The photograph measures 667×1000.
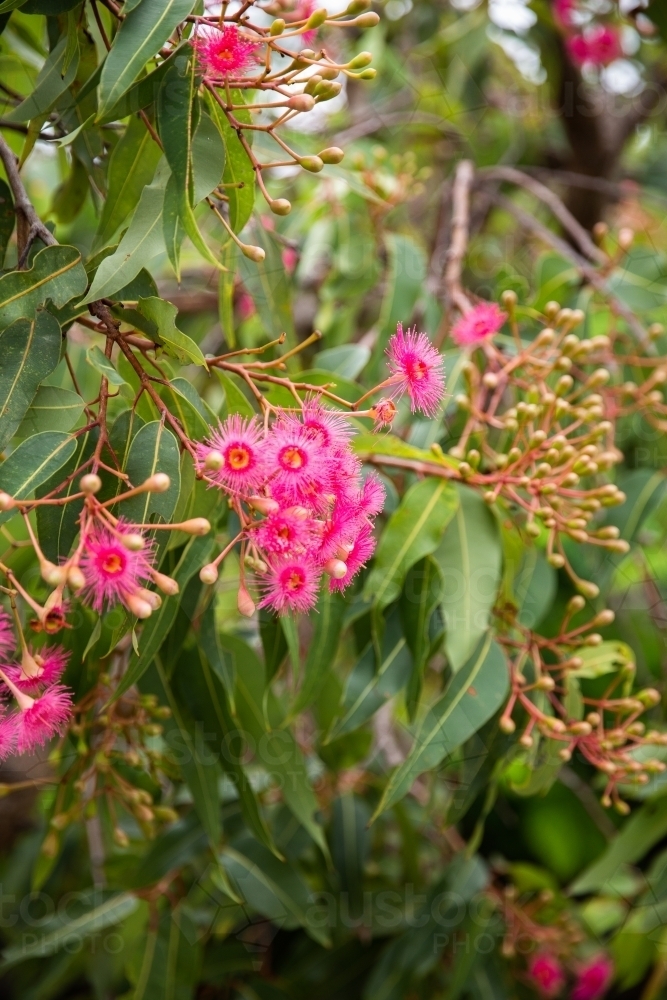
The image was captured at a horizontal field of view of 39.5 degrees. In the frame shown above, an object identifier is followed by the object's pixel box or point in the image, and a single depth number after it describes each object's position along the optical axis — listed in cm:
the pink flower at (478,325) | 146
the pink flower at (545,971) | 193
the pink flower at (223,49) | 89
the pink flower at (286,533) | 80
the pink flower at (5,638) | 84
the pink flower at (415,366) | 89
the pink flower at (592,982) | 218
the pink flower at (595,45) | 284
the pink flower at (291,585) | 84
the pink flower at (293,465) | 80
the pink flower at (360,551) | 90
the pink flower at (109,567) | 75
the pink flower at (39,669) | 82
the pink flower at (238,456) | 81
